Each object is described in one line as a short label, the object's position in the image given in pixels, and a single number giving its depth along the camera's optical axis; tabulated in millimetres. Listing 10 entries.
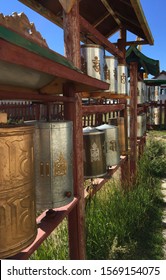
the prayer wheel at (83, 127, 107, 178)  2415
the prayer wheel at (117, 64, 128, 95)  3362
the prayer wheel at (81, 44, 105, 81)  2301
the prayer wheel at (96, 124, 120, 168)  2917
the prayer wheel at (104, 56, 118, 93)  2820
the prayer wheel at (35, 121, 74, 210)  1470
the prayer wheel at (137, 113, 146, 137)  5610
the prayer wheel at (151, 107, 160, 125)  13001
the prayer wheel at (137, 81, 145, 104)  5692
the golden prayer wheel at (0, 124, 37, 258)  1101
